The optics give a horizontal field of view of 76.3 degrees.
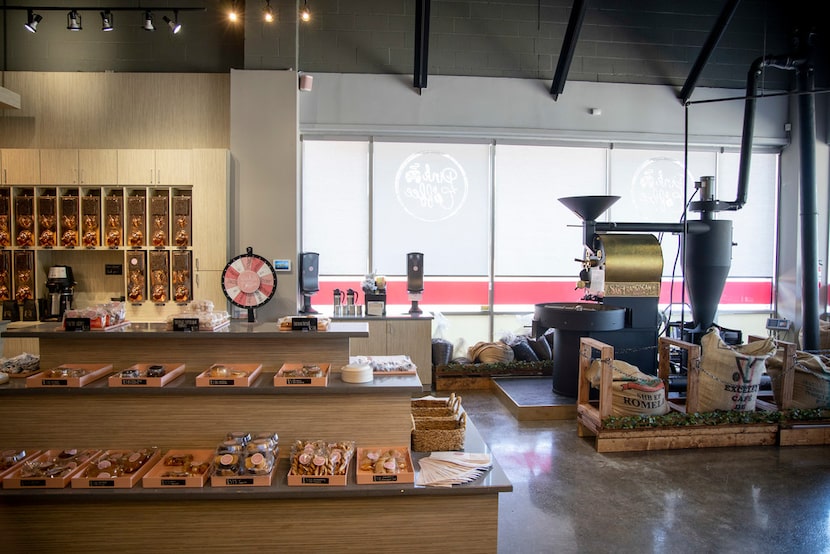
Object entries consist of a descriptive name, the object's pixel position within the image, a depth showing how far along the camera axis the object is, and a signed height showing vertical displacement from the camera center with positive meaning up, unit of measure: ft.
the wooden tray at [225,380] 8.35 -1.91
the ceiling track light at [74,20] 17.98 +8.14
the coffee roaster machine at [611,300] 16.39 -1.26
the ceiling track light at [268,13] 18.39 +8.72
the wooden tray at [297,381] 8.38 -1.93
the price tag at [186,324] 8.91 -1.10
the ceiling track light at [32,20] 17.41 +7.89
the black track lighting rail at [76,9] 17.72 +8.96
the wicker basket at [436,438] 9.15 -3.08
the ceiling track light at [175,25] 17.57 +7.86
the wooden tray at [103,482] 7.72 -3.27
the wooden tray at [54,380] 8.23 -1.91
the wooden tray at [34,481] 7.70 -3.27
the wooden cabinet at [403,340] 19.52 -2.98
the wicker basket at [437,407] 10.07 -2.87
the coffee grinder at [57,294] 18.38 -1.26
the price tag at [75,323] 8.80 -1.09
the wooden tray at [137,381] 8.27 -1.92
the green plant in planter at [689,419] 13.78 -4.17
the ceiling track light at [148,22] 17.89 +8.13
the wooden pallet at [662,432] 13.78 -4.51
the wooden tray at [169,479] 7.72 -3.22
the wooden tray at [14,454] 7.84 -3.12
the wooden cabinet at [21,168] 18.17 +3.08
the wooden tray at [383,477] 7.88 -3.24
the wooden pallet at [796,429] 14.35 -4.54
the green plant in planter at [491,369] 20.06 -4.12
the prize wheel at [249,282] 11.03 -0.47
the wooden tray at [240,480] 7.80 -3.27
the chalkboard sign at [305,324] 9.16 -1.12
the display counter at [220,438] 7.88 -2.96
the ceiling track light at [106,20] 17.79 +8.07
